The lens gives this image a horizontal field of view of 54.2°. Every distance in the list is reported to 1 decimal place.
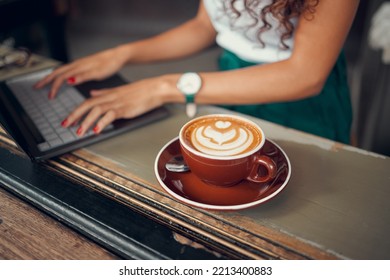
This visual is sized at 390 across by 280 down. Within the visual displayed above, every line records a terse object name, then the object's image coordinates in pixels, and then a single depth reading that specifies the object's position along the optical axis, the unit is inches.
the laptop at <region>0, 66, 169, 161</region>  26.8
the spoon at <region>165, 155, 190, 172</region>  23.3
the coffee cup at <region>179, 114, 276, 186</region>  20.4
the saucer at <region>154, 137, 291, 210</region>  20.6
